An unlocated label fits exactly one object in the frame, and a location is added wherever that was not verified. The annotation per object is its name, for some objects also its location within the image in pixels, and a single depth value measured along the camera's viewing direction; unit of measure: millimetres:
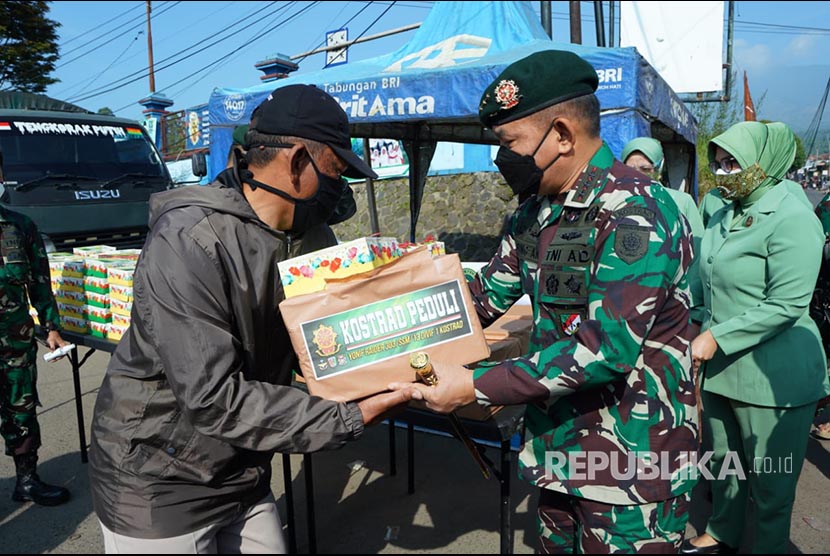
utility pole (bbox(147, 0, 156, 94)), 25344
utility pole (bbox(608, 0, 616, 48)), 12094
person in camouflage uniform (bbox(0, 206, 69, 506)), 3186
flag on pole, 9797
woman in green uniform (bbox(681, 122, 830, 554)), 2162
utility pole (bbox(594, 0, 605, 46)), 10914
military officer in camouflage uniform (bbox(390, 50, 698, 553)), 1337
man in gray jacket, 1260
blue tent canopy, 4625
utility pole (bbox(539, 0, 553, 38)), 10671
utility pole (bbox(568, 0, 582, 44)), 9945
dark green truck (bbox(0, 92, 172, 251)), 6387
